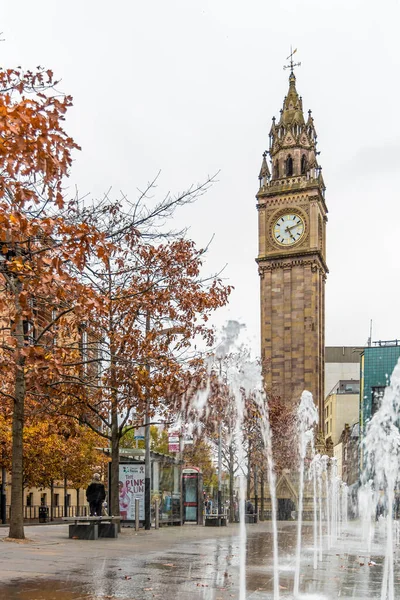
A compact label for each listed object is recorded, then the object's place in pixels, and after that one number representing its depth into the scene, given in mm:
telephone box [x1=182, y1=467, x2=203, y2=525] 34688
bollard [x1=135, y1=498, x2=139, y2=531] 24312
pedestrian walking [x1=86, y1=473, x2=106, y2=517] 24816
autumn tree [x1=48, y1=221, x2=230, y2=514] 20672
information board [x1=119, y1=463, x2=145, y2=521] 25891
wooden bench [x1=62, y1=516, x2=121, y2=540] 19062
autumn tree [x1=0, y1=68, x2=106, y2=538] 8445
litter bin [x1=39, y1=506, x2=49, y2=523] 39500
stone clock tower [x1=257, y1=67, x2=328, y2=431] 83062
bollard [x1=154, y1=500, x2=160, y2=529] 26383
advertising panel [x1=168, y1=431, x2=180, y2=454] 32781
